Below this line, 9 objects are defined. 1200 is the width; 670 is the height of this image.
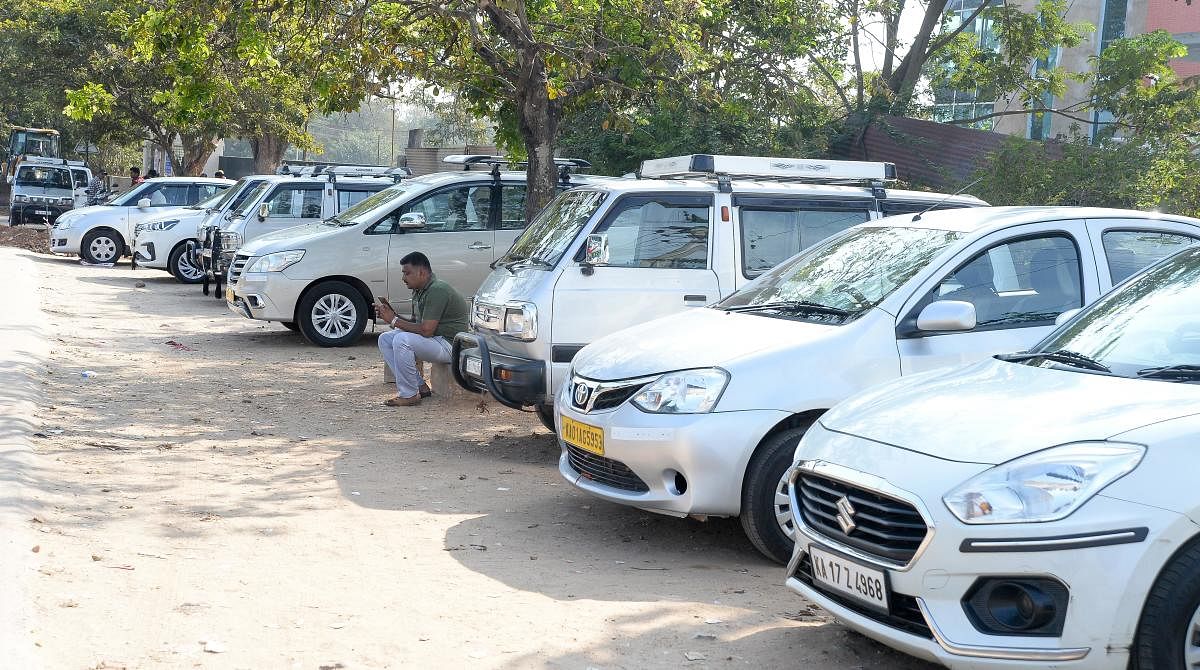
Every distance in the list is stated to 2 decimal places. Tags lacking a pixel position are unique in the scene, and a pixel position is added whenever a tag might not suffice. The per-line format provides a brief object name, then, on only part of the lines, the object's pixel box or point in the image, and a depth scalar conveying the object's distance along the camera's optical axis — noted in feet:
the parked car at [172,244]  72.59
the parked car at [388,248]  44.14
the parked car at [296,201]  55.36
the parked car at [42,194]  104.32
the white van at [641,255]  26.89
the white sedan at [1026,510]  11.78
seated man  33.86
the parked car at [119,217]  78.69
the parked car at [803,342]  18.90
